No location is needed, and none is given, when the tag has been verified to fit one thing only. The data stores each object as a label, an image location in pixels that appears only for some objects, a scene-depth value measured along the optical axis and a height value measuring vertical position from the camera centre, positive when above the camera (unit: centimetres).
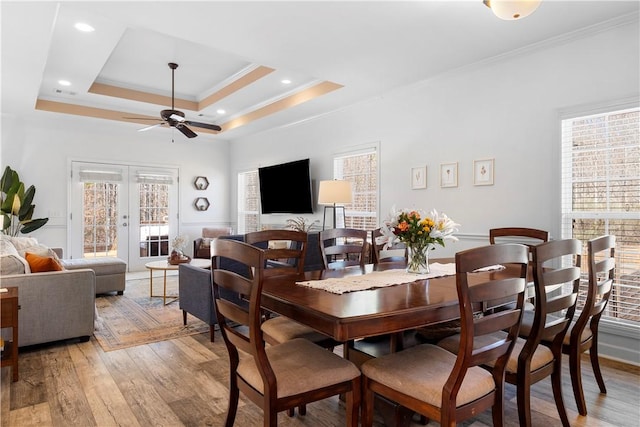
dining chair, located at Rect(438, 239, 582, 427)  166 -61
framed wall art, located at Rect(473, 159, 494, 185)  385 +38
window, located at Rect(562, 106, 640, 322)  301 +17
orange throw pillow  330 -46
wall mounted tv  612 +36
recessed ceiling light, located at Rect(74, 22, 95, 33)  335 +160
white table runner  190 -38
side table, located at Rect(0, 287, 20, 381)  251 -71
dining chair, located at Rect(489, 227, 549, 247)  301 -20
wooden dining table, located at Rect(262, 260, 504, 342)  141 -39
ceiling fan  451 +107
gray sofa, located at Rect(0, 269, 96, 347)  307 -78
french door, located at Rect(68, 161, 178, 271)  678 -2
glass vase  229 -30
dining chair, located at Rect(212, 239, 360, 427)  148 -67
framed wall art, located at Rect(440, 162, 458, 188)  414 +38
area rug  346 -114
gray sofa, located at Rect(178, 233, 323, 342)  346 -78
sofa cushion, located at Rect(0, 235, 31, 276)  311 -45
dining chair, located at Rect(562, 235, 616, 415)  201 -59
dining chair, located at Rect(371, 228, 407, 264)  291 -32
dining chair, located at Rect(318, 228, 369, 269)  271 -28
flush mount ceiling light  208 +111
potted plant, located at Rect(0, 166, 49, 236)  568 +8
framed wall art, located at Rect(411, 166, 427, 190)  443 +37
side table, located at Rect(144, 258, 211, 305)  467 -69
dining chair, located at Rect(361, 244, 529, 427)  139 -67
